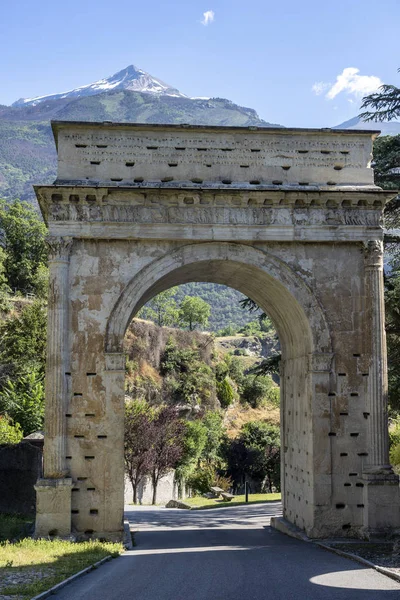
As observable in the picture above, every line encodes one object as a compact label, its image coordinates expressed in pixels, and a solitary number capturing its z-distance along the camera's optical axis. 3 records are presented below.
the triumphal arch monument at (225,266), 15.71
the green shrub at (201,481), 41.81
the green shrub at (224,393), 56.09
